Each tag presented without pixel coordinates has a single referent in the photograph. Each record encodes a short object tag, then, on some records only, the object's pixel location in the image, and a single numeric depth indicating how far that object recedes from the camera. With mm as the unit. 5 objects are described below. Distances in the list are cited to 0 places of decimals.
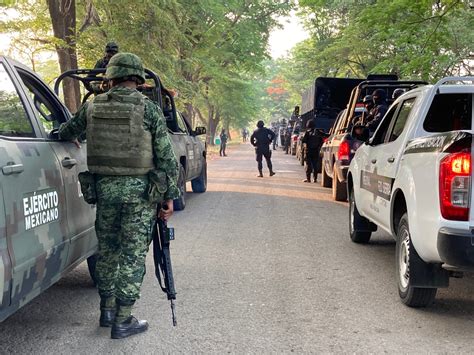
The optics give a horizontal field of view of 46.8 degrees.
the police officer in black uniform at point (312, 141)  14336
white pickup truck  3668
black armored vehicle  17469
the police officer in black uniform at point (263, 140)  16250
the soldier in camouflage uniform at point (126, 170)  3654
